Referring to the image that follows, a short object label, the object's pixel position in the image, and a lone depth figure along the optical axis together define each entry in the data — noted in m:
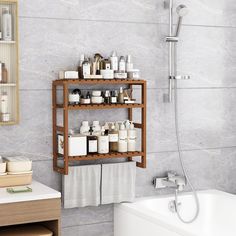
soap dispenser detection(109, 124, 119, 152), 3.40
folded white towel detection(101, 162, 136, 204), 3.47
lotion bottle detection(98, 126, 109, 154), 3.35
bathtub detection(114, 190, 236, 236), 3.38
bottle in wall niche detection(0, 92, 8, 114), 3.16
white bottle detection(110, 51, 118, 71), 3.43
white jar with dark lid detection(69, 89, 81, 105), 3.29
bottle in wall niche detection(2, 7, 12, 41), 3.14
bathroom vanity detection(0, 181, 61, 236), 2.73
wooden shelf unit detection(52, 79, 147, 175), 3.21
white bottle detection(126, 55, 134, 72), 3.47
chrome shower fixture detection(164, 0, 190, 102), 3.57
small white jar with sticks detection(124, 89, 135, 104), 3.43
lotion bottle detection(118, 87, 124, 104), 3.42
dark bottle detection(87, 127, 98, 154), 3.33
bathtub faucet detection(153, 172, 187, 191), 3.70
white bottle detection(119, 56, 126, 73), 3.45
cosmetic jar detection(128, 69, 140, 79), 3.46
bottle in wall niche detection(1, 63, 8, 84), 3.15
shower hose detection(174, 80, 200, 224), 3.67
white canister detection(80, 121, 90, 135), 3.38
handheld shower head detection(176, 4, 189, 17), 3.55
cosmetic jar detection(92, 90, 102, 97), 3.35
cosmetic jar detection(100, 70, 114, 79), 3.36
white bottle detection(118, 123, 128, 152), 3.41
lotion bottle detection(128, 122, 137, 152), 3.45
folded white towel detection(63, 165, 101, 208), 3.35
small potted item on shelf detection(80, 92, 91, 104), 3.32
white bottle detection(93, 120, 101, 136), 3.38
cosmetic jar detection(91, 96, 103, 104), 3.35
